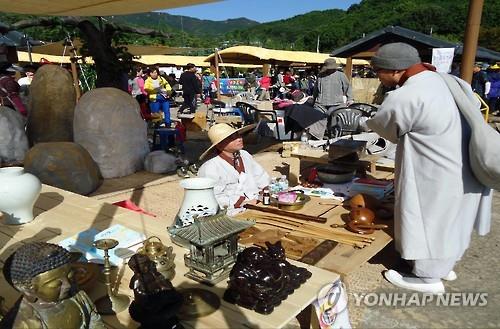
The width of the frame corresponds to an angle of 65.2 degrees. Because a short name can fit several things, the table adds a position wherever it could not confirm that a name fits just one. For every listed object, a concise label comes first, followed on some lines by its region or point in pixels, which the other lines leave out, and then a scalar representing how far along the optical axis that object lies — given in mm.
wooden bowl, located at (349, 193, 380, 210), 3037
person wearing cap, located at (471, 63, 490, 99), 11297
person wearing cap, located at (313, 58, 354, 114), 7324
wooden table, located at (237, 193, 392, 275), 2377
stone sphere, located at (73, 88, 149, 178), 5965
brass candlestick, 1646
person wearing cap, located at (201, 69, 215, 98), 21242
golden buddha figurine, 1277
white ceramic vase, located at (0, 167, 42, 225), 2521
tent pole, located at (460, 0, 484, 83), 3900
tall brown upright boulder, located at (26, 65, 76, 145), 6797
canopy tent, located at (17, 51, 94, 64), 16609
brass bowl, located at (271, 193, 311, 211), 3193
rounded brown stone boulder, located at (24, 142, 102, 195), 4836
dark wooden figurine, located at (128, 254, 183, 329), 1457
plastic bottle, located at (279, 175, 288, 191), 3463
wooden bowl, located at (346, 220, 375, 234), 2805
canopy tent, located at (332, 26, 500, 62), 8367
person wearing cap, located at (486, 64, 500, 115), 11594
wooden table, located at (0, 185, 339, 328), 1570
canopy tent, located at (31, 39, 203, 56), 14461
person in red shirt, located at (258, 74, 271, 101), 15508
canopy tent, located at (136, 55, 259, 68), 22588
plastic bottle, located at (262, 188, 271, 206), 3316
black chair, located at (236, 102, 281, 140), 9091
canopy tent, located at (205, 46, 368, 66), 13430
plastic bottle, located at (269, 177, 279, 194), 3393
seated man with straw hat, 3148
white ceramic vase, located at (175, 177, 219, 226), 2303
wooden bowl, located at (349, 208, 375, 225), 2842
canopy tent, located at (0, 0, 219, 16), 4762
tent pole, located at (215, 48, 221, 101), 13205
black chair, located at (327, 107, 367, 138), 6630
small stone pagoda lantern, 1786
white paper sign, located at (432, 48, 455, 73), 5082
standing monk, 2398
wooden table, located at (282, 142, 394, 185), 4258
